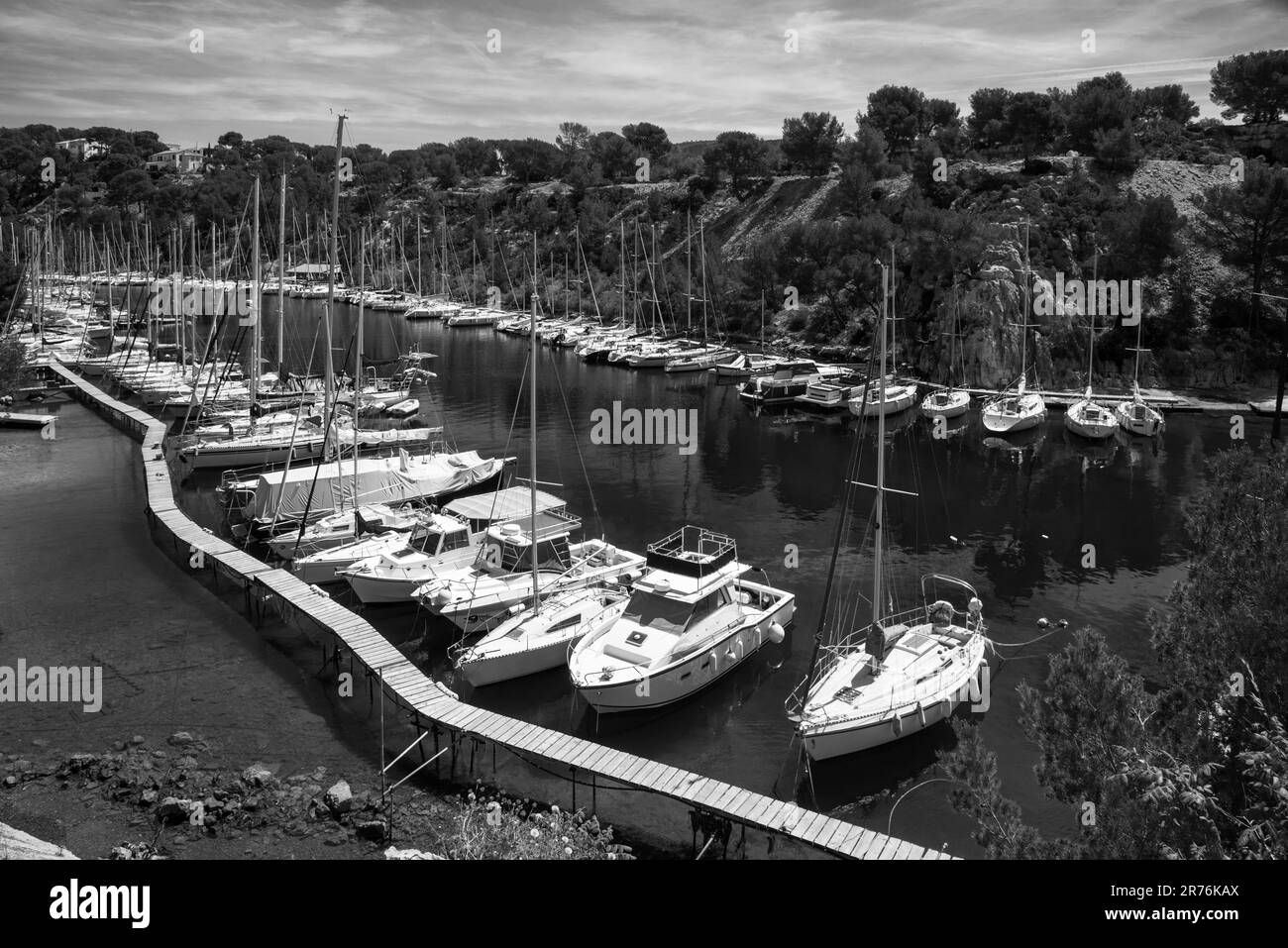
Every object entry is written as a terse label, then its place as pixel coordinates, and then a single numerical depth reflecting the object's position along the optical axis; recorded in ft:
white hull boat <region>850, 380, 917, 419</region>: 168.66
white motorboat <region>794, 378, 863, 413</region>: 185.47
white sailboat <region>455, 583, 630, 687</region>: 73.26
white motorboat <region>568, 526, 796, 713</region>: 68.80
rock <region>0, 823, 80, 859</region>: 35.04
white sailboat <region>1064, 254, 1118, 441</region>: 156.92
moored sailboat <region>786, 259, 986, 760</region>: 63.46
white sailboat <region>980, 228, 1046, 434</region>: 163.32
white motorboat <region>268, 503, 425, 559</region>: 99.30
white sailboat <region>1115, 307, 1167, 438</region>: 159.74
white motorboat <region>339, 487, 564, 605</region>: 87.25
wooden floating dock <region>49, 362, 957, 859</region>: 51.65
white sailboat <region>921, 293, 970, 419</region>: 172.86
